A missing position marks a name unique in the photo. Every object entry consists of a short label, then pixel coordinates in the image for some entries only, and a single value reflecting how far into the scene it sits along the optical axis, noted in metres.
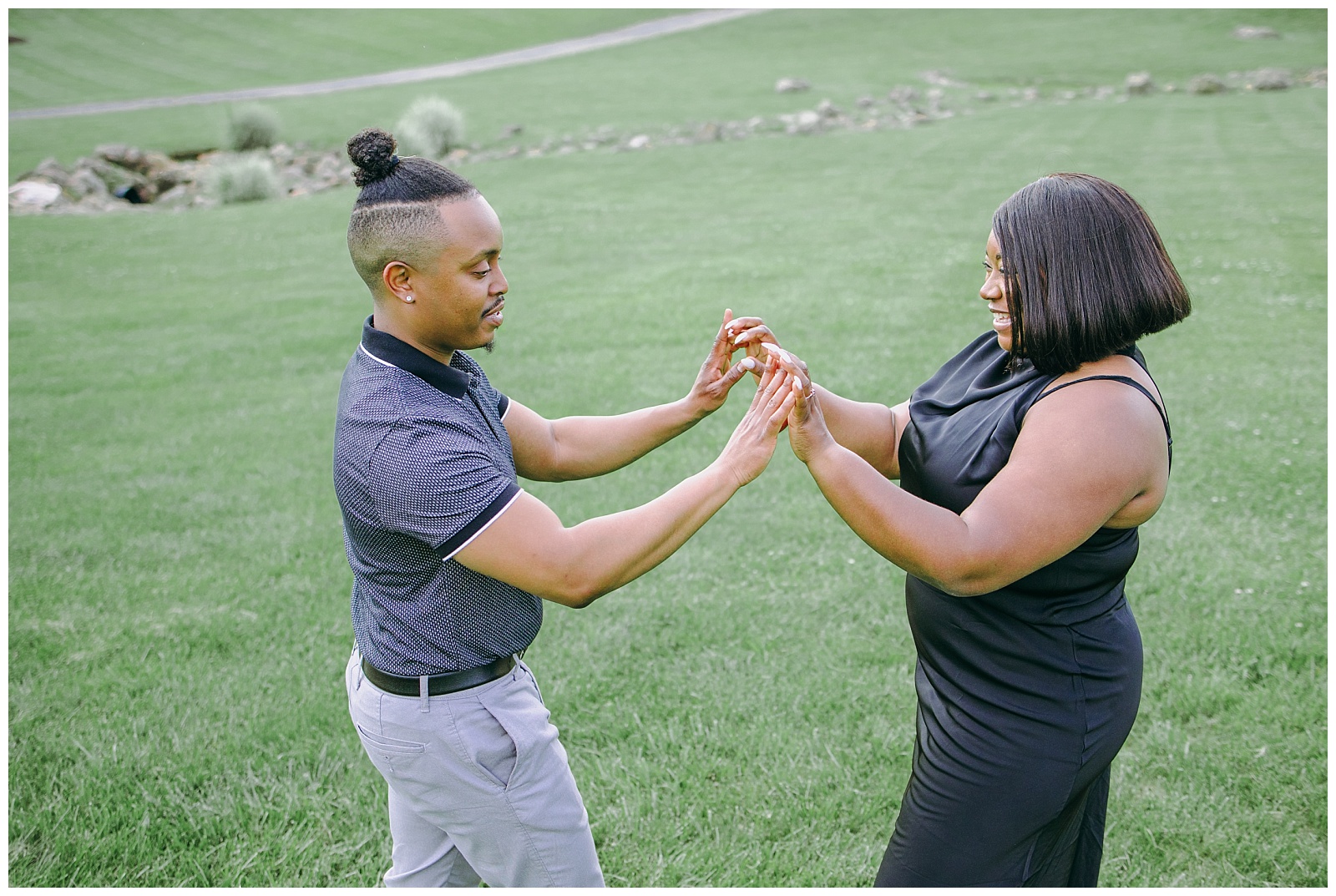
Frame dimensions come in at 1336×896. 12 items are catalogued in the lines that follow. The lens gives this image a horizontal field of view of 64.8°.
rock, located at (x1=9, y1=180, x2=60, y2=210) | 21.39
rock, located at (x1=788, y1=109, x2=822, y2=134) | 28.38
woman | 2.38
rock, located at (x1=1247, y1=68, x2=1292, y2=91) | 31.77
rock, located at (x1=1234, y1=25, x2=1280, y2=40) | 44.66
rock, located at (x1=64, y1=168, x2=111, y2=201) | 23.12
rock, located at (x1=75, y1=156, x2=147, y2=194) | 24.67
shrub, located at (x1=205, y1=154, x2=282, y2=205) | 22.98
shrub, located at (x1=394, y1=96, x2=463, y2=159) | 27.73
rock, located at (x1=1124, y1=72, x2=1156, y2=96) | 32.84
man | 2.41
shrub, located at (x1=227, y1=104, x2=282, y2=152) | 30.05
